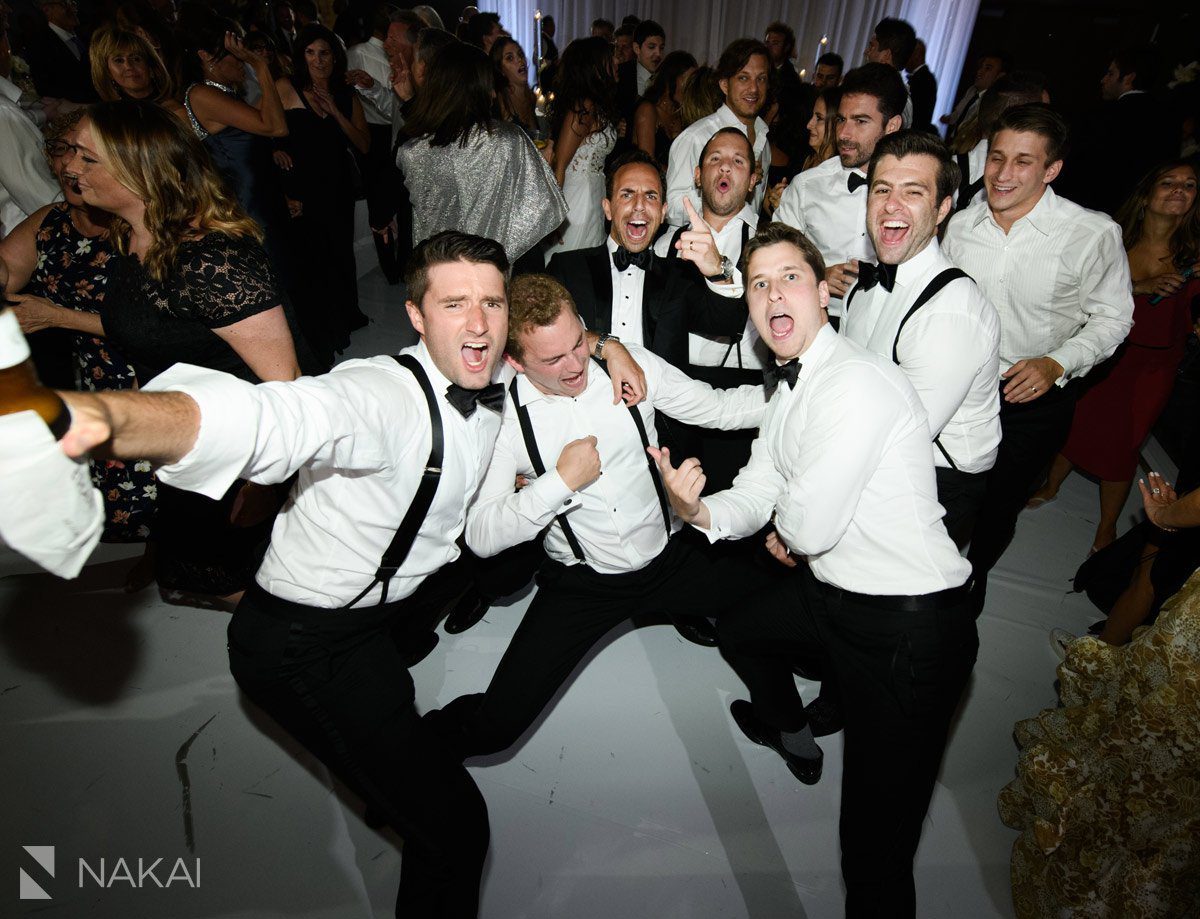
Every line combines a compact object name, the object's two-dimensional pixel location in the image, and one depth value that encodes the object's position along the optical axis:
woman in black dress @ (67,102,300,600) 1.72
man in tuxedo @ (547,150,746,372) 2.43
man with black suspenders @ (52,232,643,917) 1.52
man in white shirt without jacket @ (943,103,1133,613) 2.27
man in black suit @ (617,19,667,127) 6.15
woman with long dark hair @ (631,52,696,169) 4.36
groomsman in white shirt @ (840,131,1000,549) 1.87
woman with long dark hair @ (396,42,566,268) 2.86
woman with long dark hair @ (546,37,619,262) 3.43
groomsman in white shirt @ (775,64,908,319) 2.68
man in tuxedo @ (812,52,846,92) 6.27
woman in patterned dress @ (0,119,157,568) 2.03
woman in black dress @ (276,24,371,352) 3.89
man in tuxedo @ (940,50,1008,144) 5.71
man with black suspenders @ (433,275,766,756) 1.82
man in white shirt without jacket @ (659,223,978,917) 1.59
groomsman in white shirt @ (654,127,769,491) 2.62
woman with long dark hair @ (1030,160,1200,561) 2.88
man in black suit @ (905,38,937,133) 6.23
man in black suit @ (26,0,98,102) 4.59
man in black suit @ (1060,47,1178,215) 4.23
